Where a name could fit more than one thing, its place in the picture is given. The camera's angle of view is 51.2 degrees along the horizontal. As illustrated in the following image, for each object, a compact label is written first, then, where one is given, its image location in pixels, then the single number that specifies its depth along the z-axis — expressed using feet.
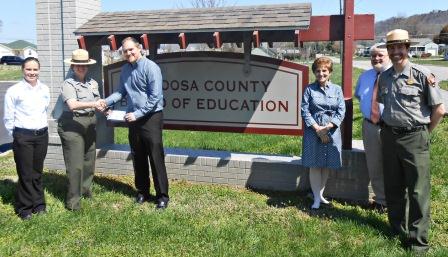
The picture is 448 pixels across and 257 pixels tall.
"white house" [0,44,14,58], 322.55
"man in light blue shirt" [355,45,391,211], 16.10
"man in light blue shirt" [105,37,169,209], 16.98
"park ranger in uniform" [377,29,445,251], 13.15
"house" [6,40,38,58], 479.74
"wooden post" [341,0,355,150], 18.31
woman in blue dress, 16.52
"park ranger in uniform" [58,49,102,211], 16.78
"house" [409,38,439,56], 343.03
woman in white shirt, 15.84
